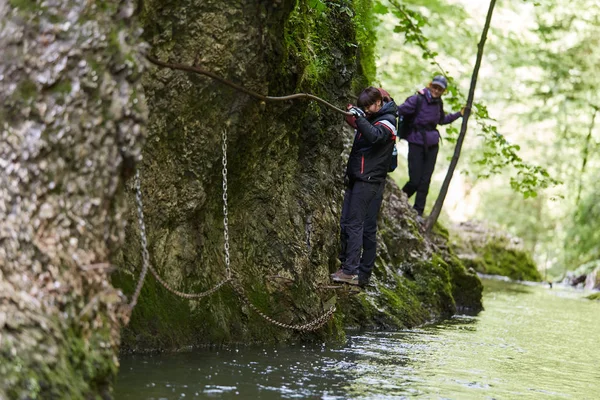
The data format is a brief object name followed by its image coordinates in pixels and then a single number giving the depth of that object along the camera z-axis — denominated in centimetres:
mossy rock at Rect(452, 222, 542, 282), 4372
